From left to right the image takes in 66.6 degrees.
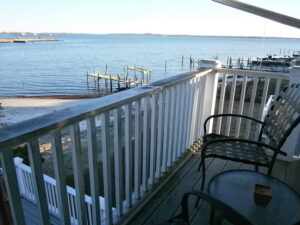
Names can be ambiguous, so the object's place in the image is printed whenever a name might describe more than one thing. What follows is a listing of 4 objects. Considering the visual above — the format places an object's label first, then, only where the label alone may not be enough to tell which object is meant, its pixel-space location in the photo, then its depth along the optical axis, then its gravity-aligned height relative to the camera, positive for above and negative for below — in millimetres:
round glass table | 1172 -852
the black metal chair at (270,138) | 1694 -723
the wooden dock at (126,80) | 26758 -4792
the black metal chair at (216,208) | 908 -672
